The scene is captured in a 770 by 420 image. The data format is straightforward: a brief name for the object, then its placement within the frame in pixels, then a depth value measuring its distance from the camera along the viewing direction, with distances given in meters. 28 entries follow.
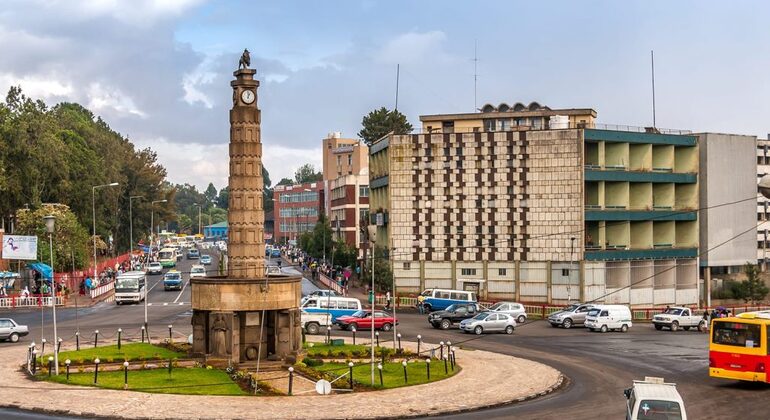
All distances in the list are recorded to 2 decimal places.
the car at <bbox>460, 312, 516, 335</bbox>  56.44
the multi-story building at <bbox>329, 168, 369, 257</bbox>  123.88
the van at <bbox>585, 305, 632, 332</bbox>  59.75
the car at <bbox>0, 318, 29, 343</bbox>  50.78
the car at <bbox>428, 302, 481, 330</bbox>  59.34
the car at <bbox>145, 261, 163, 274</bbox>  108.26
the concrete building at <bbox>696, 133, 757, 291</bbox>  90.50
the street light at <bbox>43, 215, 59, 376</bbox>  36.69
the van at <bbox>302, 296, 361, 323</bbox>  59.53
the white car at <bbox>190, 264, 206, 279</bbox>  87.88
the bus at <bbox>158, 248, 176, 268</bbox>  123.38
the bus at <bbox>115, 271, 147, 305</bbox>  75.44
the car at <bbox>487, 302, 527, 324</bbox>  64.62
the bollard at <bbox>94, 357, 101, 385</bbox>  35.00
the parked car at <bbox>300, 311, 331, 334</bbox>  56.59
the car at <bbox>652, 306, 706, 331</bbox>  61.56
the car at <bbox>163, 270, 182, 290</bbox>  87.44
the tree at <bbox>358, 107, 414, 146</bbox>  150.62
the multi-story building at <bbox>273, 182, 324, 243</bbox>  173.50
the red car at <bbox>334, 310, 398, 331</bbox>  57.84
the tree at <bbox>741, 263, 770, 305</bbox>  90.31
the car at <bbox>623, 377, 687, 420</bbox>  24.05
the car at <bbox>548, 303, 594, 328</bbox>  62.19
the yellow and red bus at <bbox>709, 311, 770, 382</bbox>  34.84
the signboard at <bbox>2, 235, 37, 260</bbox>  66.72
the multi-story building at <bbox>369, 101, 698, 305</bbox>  81.75
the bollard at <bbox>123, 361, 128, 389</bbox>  34.10
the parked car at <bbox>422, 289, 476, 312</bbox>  71.06
